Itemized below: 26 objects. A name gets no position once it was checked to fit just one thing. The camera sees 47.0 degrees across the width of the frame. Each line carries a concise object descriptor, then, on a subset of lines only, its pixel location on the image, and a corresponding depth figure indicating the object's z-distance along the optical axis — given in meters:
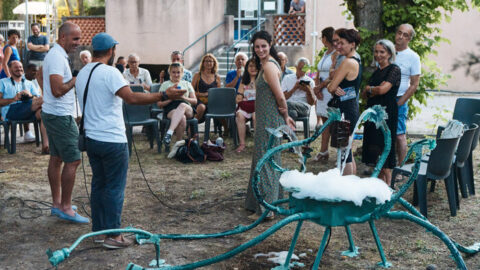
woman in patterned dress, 5.10
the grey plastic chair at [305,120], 8.90
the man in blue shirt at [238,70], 9.93
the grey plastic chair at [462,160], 5.62
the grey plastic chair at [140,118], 8.57
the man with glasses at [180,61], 9.81
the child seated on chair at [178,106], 8.69
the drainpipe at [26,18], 21.33
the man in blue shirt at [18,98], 8.66
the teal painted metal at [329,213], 2.95
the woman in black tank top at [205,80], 9.49
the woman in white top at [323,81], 7.46
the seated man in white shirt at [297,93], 8.85
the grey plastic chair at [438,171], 5.13
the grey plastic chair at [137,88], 9.09
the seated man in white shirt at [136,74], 10.34
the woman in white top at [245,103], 8.68
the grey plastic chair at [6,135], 8.66
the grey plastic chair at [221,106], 9.12
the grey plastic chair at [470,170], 6.20
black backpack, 8.03
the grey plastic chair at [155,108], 9.50
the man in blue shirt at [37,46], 14.00
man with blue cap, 4.29
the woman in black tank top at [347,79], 5.94
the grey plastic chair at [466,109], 7.10
